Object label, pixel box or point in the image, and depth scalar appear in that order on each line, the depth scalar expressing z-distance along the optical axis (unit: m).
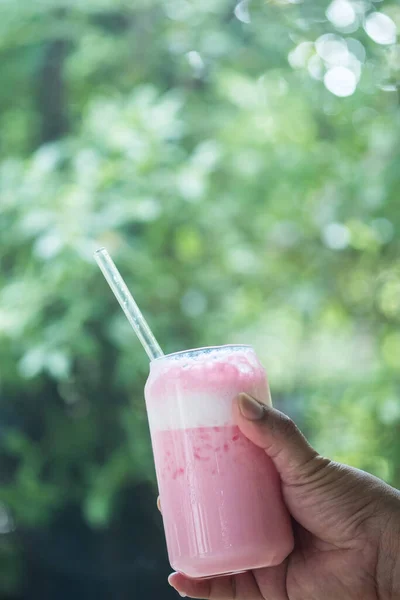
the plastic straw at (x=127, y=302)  1.01
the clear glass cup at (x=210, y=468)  0.88
